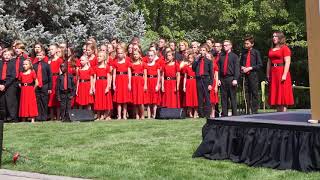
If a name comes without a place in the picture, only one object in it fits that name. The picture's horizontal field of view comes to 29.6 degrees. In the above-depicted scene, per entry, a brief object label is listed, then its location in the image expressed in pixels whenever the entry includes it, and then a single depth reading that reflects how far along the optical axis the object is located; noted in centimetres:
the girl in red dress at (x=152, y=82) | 1552
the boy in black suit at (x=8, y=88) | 1498
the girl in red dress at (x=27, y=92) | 1480
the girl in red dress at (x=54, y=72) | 1559
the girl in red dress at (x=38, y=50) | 1564
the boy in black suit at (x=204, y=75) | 1481
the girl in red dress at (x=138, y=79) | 1526
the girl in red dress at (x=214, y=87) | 1513
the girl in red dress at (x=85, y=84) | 1526
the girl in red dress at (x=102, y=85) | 1522
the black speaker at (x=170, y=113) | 1507
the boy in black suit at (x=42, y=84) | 1523
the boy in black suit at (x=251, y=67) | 1401
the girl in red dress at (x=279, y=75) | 1241
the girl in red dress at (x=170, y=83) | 1548
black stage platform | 774
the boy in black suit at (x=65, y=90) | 1509
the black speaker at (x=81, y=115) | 1471
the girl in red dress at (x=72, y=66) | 1539
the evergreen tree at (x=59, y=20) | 1950
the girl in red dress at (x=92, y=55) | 1549
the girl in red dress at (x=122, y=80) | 1512
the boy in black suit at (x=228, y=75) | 1404
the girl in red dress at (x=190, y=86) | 1565
